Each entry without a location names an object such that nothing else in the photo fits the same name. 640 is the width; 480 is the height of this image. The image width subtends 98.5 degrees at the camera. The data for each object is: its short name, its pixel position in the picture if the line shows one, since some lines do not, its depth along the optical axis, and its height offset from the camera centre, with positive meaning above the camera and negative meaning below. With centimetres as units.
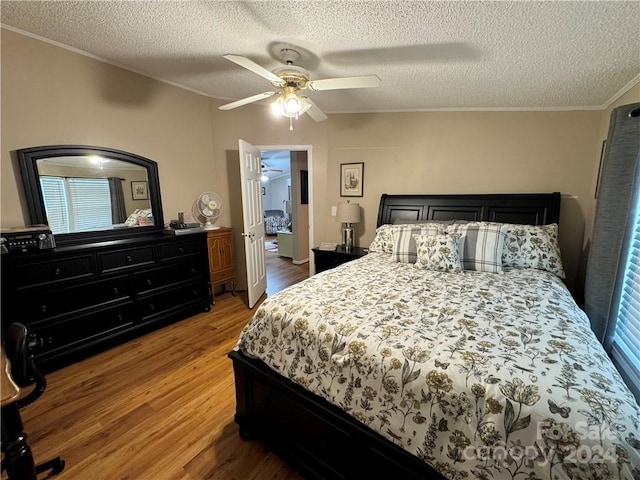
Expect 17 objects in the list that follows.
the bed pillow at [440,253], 219 -50
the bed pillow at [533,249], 224 -49
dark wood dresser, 200 -80
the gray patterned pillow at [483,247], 218 -45
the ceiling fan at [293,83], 178 +72
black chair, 108 -81
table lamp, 339 -28
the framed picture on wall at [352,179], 350 +17
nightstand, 325 -76
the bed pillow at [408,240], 246 -44
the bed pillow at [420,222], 278 -32
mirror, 222 +4
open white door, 321 -31
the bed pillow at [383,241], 287 -52
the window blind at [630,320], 162 -82
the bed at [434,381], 82 -68
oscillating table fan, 341 -17
